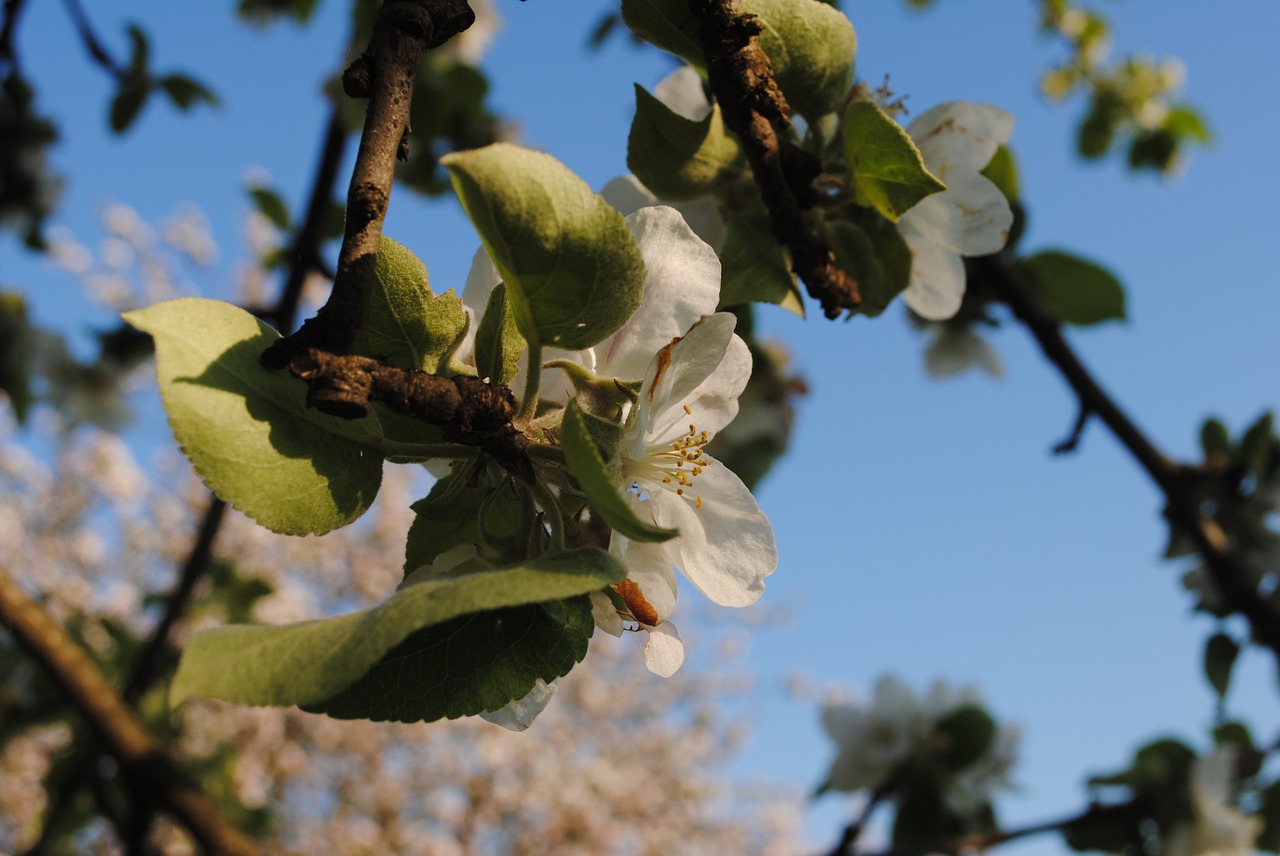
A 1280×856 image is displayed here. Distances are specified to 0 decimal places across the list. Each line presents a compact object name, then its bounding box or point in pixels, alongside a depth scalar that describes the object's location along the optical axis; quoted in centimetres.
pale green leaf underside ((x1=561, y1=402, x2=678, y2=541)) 26
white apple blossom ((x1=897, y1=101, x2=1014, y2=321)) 34
